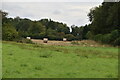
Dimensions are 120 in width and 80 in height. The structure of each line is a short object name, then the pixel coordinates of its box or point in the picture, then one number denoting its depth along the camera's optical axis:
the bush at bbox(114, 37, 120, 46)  42.54
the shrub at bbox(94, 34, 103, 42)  49.81
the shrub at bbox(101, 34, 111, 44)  45.28
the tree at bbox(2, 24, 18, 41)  46.31
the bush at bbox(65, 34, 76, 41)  79.50
